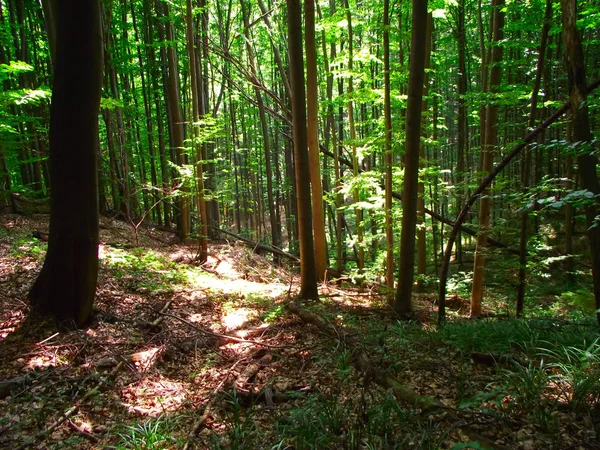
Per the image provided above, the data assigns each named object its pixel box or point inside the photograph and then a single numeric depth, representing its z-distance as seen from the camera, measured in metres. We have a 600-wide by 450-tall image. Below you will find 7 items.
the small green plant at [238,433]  2.84
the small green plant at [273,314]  6.48
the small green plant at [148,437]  2.87
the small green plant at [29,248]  7.07
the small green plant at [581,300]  8.93
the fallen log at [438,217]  10.83
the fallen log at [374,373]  3.16
